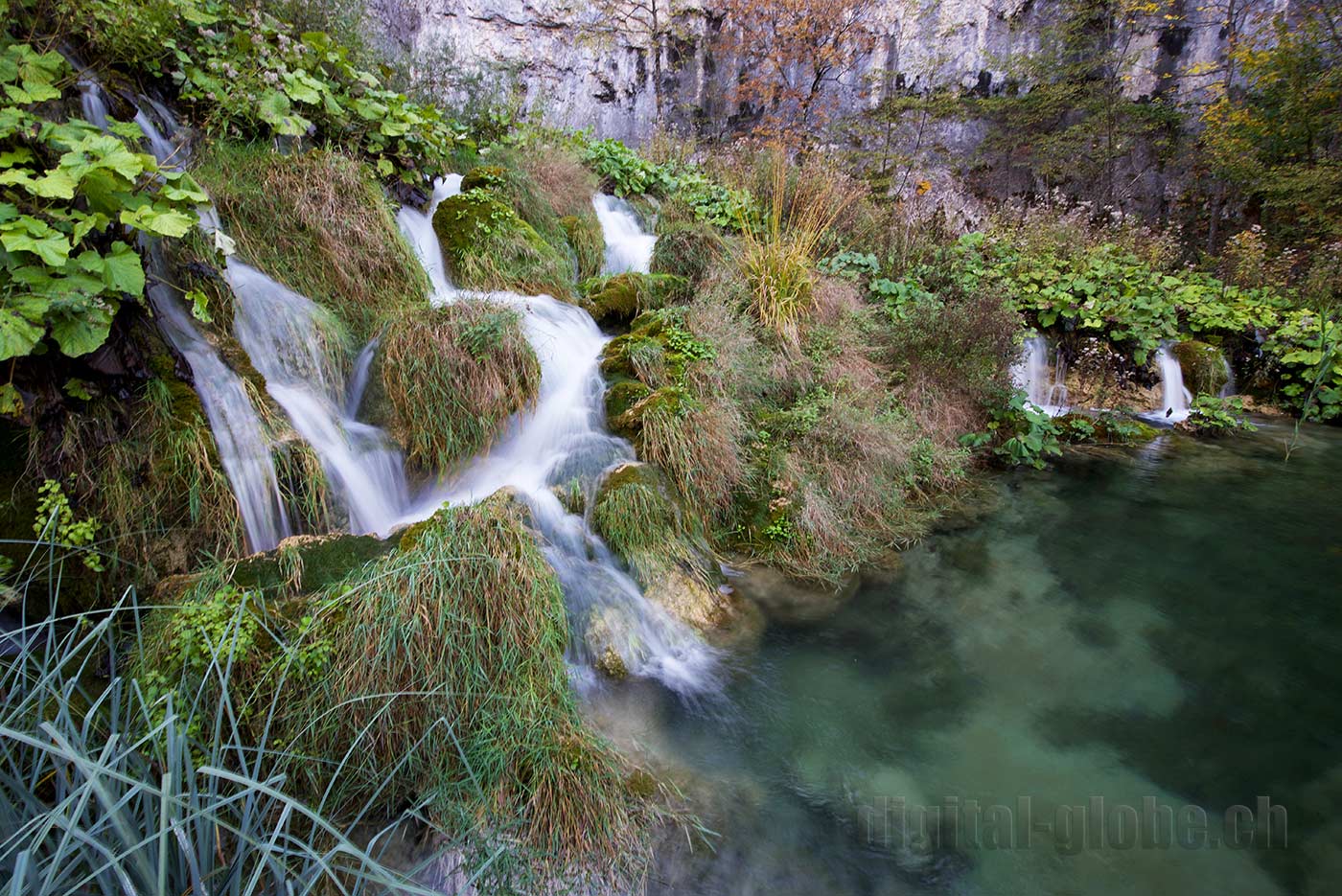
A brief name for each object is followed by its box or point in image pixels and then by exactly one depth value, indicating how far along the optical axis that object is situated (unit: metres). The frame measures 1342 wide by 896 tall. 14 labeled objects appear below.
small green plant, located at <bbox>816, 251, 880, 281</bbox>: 6.70
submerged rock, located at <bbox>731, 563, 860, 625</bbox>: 3.72
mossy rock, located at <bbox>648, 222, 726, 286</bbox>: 6.07
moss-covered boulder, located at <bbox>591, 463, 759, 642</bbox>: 3.55
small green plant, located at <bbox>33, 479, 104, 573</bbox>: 2.46
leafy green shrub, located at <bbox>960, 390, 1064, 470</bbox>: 5.70
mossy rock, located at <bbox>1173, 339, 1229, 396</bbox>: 7.35
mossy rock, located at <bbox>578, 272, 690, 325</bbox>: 5.29
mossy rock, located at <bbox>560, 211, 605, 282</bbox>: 6.20
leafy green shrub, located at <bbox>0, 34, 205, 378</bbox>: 2.35
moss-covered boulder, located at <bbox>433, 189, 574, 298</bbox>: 5.08
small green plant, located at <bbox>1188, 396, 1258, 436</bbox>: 6.63
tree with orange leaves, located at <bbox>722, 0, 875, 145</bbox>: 10.43
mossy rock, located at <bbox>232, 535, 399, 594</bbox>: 2.64
